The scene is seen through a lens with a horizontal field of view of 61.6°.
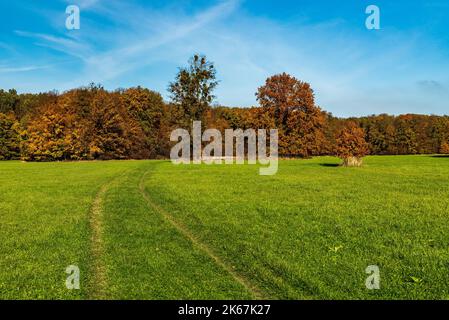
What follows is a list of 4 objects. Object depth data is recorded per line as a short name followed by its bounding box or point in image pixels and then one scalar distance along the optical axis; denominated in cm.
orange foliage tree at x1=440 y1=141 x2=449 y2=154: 8708
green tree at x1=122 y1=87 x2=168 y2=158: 8969
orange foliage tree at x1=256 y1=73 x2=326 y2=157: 7700
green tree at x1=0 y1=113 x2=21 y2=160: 8750
